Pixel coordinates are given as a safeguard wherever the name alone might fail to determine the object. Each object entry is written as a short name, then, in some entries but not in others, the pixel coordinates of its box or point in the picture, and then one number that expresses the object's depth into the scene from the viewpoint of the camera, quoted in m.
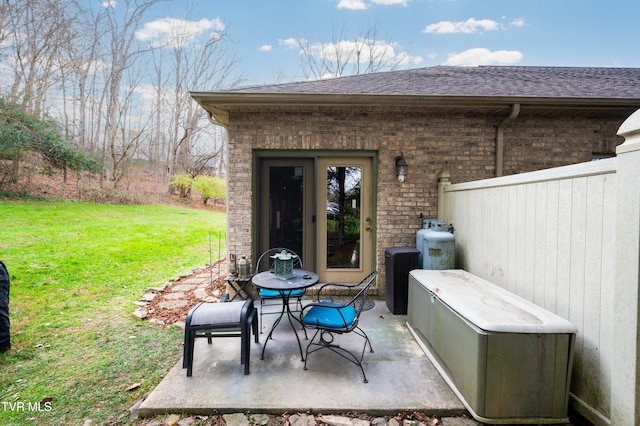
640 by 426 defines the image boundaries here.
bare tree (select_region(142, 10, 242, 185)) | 16.94
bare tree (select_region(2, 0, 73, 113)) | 10.36
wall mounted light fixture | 4.33
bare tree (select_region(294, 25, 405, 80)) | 14.48
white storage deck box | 1.99
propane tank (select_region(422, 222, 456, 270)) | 3.81
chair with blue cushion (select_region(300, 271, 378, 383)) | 2.59
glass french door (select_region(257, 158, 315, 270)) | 4.63
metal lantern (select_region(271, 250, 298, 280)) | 3.19
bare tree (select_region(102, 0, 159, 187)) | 14.77
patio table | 2.93
